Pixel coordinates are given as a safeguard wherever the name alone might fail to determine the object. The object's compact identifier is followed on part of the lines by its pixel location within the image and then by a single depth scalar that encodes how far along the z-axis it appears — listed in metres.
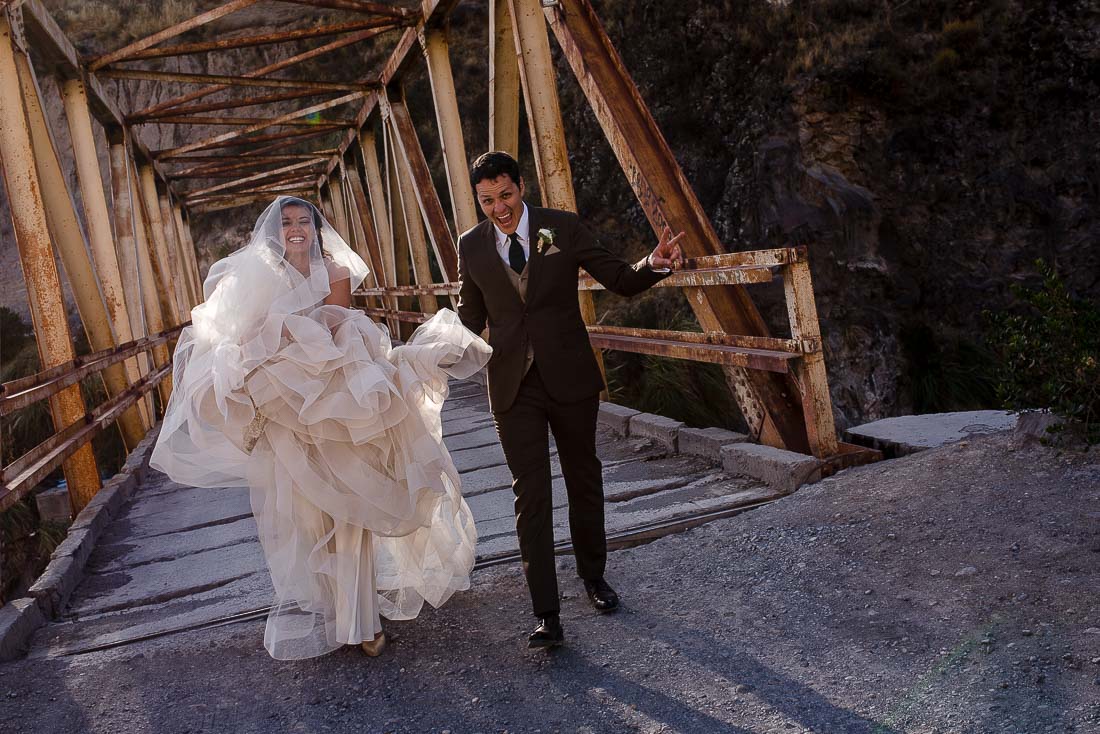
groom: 3.72
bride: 3.62
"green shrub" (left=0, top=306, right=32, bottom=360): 23.27
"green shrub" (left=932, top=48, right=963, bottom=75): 16.00
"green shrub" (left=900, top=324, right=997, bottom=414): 11.65
